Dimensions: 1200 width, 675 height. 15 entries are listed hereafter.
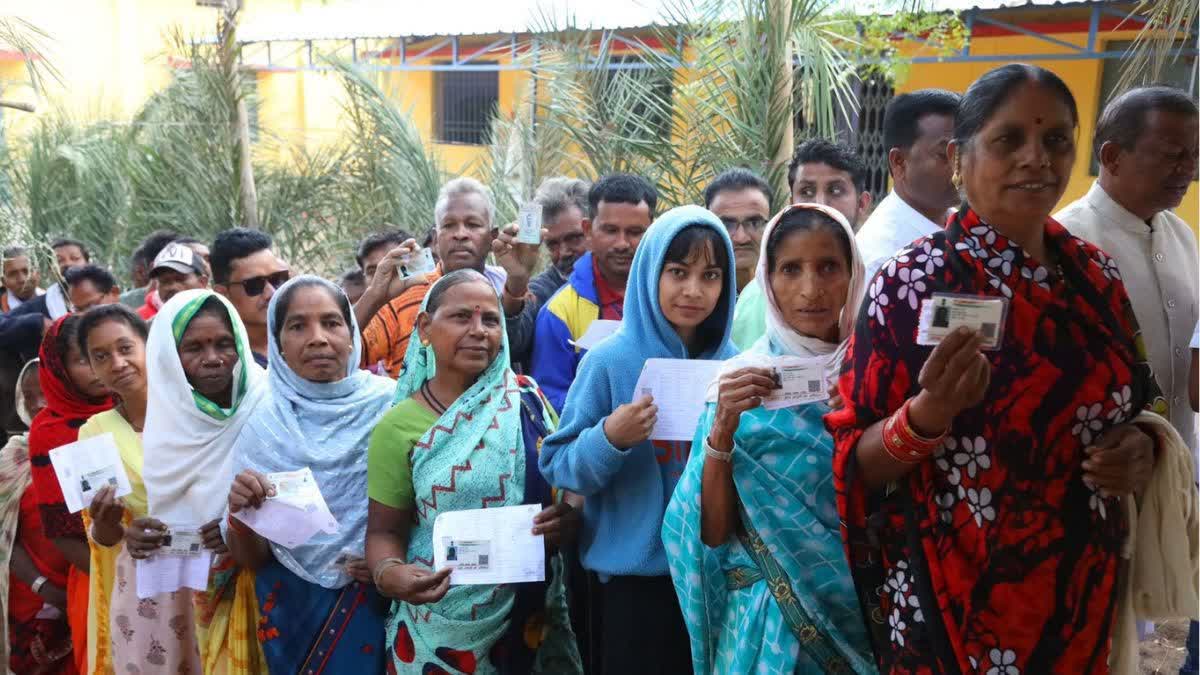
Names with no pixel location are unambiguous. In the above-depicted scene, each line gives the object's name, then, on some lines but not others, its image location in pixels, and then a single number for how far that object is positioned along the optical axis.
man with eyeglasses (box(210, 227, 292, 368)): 4.45
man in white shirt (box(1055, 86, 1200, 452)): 3.06
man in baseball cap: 5.39
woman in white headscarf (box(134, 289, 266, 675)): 3.59
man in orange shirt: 4.77
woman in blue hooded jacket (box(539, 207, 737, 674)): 2.96
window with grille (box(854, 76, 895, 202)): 10.02
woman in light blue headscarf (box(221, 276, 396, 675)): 3.36
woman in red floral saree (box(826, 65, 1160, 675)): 2.11
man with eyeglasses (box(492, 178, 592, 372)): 4.41
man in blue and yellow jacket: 4.04
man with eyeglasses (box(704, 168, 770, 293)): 4.16
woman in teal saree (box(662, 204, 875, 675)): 2.51
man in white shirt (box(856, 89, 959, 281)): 3.36
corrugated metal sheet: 11.40
